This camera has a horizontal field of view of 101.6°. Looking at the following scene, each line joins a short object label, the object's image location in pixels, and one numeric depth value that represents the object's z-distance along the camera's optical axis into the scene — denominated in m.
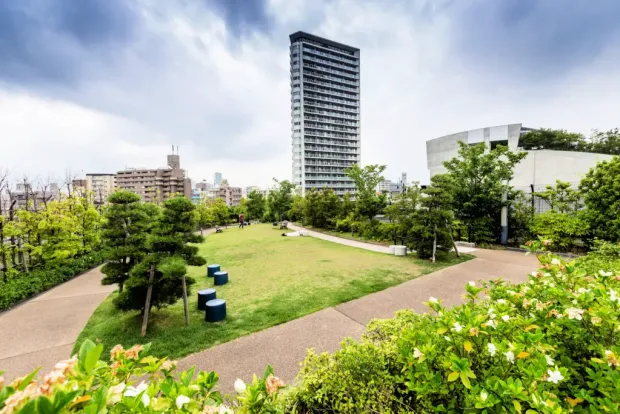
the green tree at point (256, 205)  30.02
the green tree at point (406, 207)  9.52
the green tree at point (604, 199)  8.05
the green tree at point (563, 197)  9.68
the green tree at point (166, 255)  4.72
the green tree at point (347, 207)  17.72
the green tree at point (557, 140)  30.19
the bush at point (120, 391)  0.78
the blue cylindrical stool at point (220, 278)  7.53
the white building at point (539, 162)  13.42
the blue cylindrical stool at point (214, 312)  5.13
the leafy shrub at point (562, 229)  8.95
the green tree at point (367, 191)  15.56
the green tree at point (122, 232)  5.33
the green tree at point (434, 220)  9.09
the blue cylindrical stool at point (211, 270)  8.47
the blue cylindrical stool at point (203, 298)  5.84
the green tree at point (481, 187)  10.90
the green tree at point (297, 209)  23.57
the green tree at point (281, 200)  27.69
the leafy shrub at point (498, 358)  1.39
